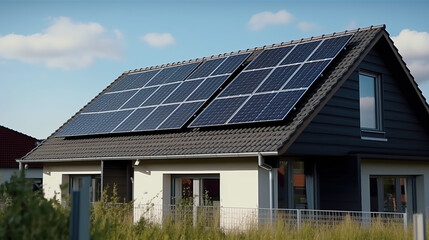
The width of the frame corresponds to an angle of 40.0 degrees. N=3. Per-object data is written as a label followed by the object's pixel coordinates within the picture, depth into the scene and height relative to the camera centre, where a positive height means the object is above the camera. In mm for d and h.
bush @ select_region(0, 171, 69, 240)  4883 -250
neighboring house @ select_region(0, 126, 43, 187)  41125 +3050
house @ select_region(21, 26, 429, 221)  15062 +1577
